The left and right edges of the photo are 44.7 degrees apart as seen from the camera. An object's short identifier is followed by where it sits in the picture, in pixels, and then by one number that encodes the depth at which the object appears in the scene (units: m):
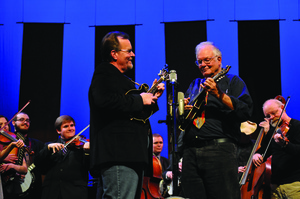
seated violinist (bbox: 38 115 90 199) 5.12
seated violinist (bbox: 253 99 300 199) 4.79
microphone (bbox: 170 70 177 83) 3.08
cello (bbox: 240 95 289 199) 4.88
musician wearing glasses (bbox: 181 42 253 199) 3.01
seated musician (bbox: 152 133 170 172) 6.24
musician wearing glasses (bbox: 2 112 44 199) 5.46
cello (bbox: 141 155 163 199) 5.68
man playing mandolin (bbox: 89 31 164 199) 2.58
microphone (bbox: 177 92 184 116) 3.02
